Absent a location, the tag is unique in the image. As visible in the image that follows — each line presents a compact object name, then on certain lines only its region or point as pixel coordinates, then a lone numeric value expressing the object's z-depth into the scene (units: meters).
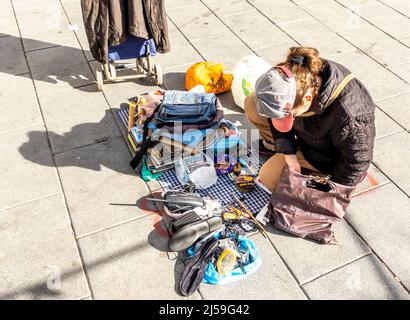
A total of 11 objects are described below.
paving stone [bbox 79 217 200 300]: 3.19
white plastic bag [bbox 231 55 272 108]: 4.55
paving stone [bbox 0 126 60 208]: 3.89
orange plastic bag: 4.80
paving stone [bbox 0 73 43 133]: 4.59
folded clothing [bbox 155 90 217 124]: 3.91
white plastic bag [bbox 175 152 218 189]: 3.88
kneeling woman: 2.88
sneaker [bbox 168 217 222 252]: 3.33
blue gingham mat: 3.82
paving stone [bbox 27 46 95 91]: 5.09
